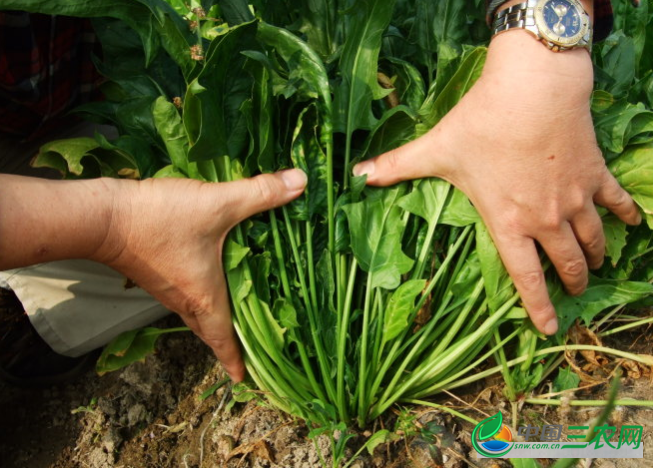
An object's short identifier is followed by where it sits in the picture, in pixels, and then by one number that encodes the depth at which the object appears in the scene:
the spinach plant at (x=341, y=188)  0.46
